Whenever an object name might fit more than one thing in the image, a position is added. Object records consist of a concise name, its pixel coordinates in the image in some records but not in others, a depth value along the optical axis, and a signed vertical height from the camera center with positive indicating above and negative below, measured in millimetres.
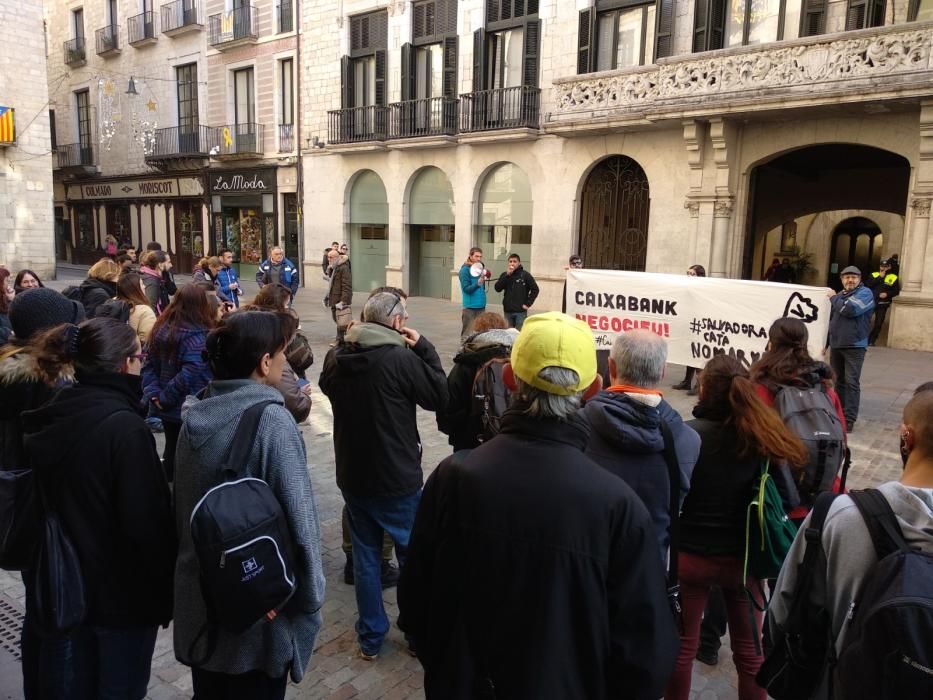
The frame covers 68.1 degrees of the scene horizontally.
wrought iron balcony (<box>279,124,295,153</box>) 23047 +2858
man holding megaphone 11250 -905
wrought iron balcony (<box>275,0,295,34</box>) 22422 +6732
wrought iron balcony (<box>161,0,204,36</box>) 24814 +7411
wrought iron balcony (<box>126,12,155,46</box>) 26641 +7399
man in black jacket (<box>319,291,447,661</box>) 3398 -1002
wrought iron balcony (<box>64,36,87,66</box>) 29828 +7147
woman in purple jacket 4684 -879
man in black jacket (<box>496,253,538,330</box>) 11133 -937
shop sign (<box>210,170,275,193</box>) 24125 +1488
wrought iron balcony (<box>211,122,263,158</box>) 23844 +2888
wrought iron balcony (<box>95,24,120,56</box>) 28094 +7281
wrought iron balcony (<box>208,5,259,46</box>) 23188 +6670
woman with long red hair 2754 -1058
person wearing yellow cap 1688 -814
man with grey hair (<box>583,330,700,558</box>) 2443 -706
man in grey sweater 1644 -700
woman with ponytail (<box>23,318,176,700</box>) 2211 -922
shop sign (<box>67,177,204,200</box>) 26844 +1314
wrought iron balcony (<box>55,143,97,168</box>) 30238 +2794
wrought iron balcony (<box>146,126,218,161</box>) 25297 +2958
